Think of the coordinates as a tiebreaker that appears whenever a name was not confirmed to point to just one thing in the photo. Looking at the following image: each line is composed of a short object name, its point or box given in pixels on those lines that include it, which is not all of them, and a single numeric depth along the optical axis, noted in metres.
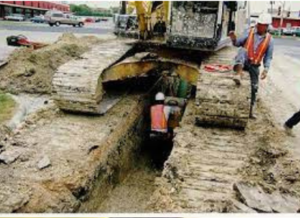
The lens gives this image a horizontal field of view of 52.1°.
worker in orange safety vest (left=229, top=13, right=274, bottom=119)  3.51
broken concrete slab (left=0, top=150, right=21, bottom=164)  2.96
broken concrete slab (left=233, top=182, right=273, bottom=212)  2.18
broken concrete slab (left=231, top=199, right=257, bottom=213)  2.12
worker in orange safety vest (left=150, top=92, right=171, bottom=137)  3.87
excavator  3.41
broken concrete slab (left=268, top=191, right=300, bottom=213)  2.19
